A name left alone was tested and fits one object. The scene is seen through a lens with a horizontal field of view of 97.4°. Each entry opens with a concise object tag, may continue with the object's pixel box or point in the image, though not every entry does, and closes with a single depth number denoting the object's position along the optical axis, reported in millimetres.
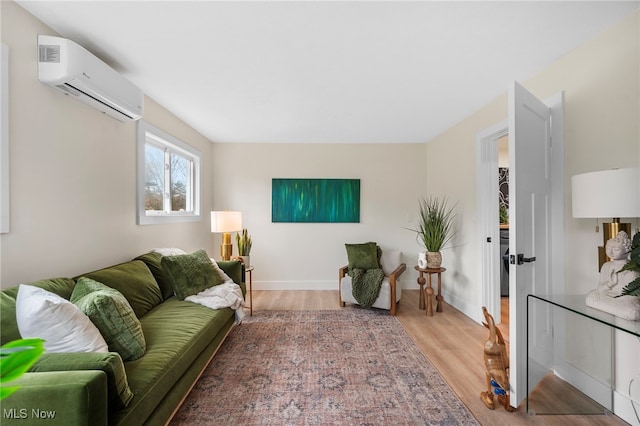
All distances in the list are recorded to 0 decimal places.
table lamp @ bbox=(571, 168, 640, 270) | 1431
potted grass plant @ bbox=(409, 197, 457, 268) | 3488
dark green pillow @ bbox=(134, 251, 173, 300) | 2619
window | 2809
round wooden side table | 3418
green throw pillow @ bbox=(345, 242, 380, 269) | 3863
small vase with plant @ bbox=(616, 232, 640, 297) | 1382
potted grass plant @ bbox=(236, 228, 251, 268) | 3828
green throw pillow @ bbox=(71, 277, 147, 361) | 1490
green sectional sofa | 1005
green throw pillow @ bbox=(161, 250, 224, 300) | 2496
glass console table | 1707
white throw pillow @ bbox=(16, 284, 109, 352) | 1265
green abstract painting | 4523
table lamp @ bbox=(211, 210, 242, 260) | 3465
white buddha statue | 1470
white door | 1772
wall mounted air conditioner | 1731
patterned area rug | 1745
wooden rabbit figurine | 1800
